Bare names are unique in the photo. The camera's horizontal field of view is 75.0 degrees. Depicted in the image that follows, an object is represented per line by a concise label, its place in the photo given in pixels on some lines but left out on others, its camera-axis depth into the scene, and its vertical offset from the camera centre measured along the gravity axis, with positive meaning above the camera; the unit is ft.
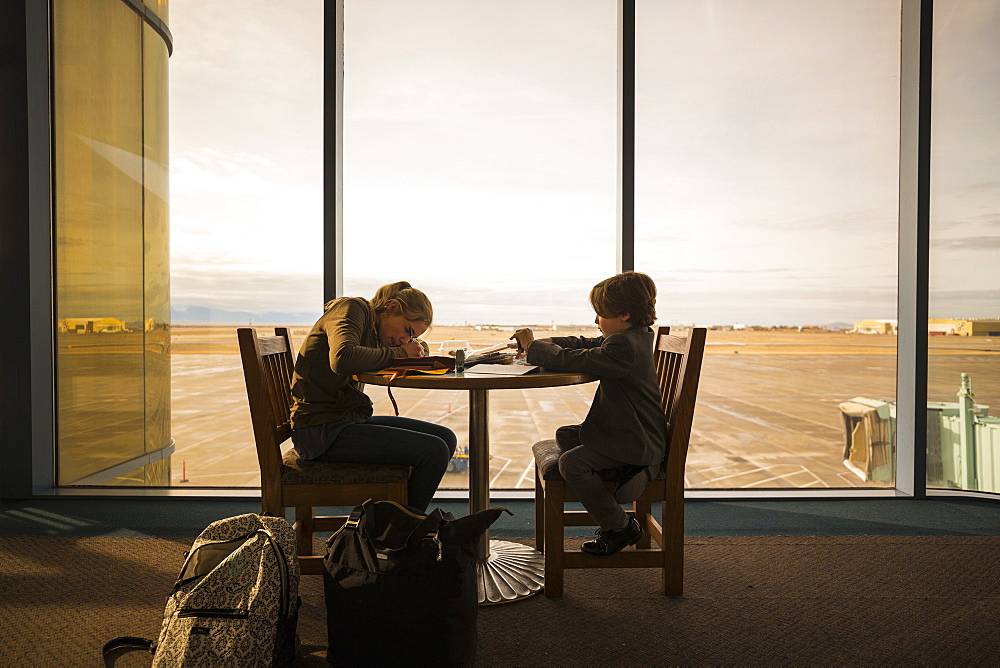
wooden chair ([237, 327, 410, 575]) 6.40 -1.62
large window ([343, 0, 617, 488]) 10.92 +2.63
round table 6.28 -2.63
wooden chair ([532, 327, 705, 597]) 6.70 -1.95
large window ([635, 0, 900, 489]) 10.89 +2.36
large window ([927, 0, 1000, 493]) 10.61 +1.56
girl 6.49 -0.98
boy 6.52 -1.00
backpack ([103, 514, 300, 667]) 4.74 -2.20
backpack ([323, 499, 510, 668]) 5.07 -2.21
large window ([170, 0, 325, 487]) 10.82 +2.36
